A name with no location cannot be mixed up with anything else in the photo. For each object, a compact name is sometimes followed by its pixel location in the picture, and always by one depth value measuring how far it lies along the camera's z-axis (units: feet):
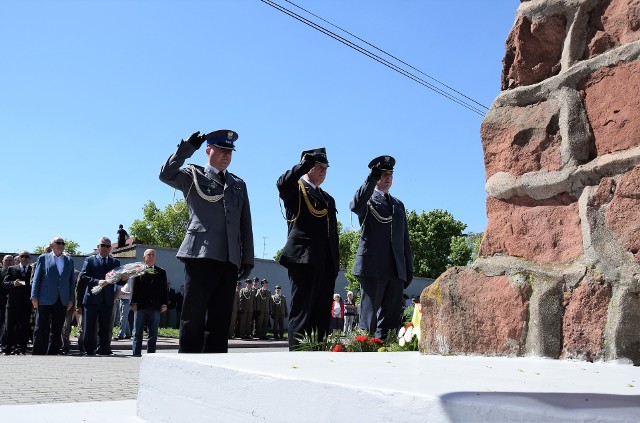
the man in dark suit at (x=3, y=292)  37.04
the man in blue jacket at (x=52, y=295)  34.35
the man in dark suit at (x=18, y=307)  36.04
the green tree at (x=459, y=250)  169.78
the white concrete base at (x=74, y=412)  7.54
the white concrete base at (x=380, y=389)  4.03
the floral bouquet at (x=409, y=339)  15.12
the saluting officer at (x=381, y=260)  22.62
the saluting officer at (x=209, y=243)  16.25
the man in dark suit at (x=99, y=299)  35.14
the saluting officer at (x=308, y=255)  18.75
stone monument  6.79
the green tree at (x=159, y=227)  201.11
